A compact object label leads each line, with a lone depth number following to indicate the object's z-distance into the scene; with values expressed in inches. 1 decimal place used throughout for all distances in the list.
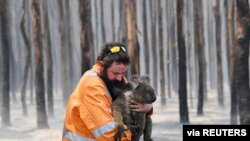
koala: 106.0
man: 103.1
